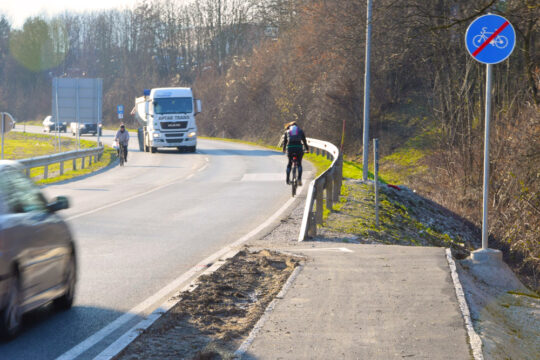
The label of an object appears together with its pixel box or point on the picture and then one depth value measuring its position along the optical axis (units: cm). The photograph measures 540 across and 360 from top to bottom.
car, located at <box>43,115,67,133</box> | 8300
